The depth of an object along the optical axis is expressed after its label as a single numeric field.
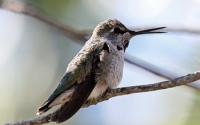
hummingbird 5.05
